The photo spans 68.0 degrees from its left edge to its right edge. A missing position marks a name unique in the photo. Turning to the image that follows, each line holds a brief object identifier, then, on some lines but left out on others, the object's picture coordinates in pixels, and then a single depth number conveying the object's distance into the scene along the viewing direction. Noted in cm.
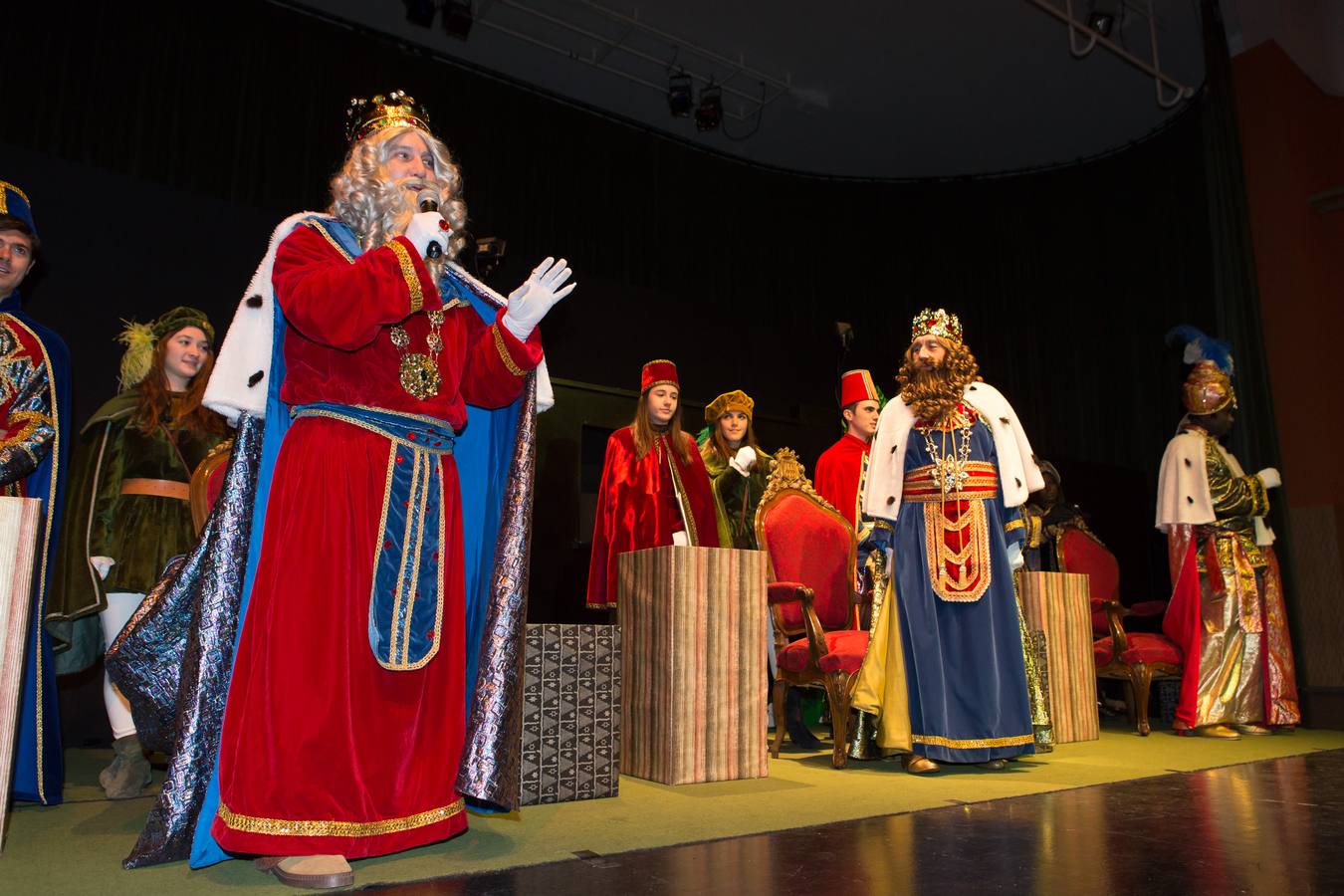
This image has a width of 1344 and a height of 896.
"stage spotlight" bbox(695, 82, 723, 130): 820
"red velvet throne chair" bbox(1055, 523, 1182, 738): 566
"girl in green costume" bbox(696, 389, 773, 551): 660
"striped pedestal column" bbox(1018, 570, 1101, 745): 515
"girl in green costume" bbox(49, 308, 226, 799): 340
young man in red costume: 618
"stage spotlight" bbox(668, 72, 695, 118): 805
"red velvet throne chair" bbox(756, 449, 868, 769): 448
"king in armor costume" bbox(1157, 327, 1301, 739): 554
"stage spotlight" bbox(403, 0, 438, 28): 676
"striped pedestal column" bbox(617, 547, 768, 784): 368
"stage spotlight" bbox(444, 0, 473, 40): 681
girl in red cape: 576
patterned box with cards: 321
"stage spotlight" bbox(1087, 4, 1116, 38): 720
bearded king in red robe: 211
